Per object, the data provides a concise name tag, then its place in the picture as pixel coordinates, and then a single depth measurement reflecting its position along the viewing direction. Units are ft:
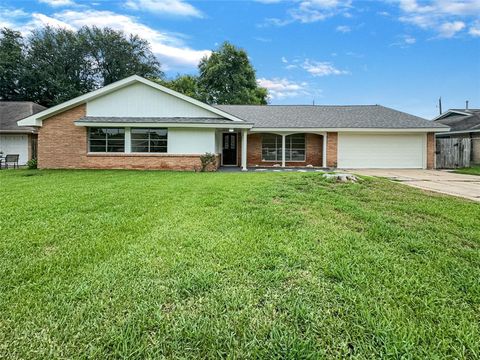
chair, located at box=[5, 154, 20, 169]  60.95
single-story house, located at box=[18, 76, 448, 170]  52.54
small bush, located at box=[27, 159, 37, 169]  53.98
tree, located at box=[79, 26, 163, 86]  125.47
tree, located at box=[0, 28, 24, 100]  108.06
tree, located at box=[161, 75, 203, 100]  126.06
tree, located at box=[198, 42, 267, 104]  124.06
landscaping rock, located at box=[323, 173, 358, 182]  32.86
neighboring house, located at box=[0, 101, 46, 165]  69.10
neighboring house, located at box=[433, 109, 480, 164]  70.14
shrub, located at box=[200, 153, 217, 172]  51.75
